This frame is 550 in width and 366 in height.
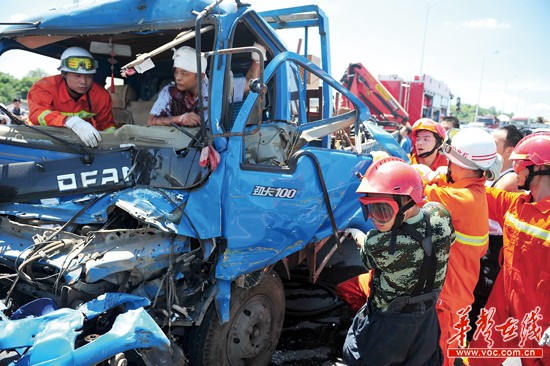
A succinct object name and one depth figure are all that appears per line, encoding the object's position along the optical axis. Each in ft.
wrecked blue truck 7.46
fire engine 38.04
